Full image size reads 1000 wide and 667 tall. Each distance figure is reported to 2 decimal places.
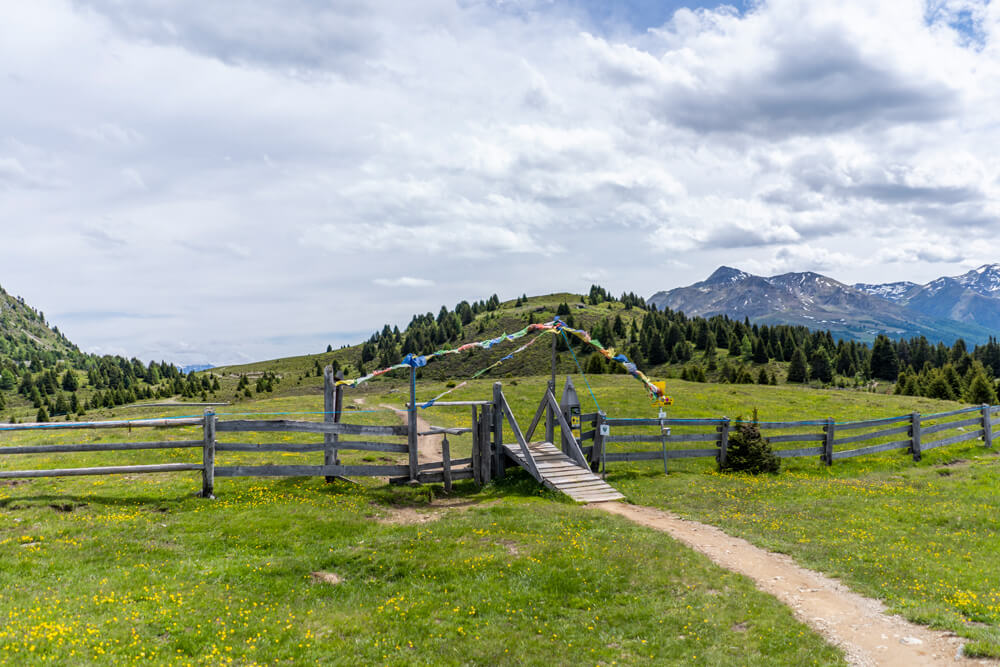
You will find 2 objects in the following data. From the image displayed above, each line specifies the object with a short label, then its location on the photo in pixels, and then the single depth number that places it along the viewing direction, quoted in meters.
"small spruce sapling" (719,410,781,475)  22.69
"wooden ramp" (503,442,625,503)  18.23
